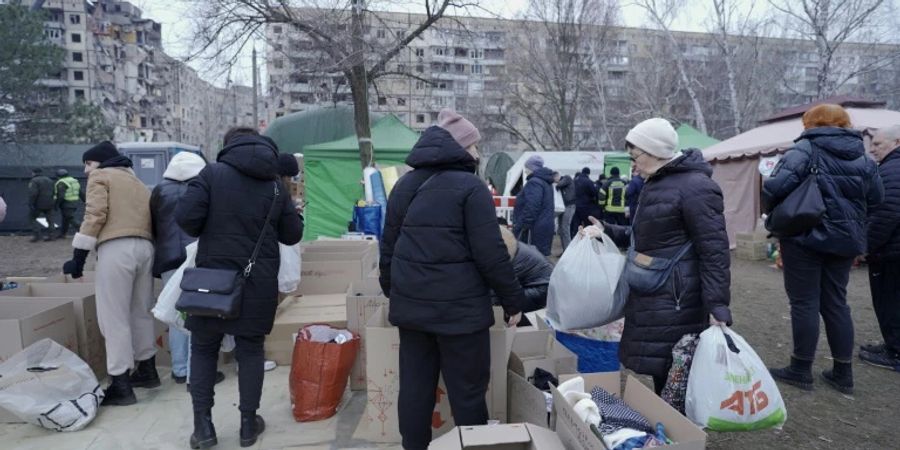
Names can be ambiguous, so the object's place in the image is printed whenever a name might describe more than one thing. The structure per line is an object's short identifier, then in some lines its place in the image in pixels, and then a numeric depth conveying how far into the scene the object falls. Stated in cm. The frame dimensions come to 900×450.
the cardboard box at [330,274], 478
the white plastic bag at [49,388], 284
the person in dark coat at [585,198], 887
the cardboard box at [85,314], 358
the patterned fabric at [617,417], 190
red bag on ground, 299
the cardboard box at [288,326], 392
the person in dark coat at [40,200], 1161
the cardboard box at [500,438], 176
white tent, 1534
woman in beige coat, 313
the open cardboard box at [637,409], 165
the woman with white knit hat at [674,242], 218
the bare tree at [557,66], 2473
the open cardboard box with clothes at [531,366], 238
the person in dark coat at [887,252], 363
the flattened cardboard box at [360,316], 335
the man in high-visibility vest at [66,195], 1167
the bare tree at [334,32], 983
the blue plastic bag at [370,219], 774
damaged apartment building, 5447
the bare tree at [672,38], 1864
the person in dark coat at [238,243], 255
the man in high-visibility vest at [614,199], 913
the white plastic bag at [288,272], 357
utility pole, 1792
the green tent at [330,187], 951
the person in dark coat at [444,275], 217
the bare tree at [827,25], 1386
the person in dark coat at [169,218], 339
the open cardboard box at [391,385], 262
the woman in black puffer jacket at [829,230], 315
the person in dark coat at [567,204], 975
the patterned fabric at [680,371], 218
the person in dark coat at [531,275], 279
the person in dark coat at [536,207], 779
